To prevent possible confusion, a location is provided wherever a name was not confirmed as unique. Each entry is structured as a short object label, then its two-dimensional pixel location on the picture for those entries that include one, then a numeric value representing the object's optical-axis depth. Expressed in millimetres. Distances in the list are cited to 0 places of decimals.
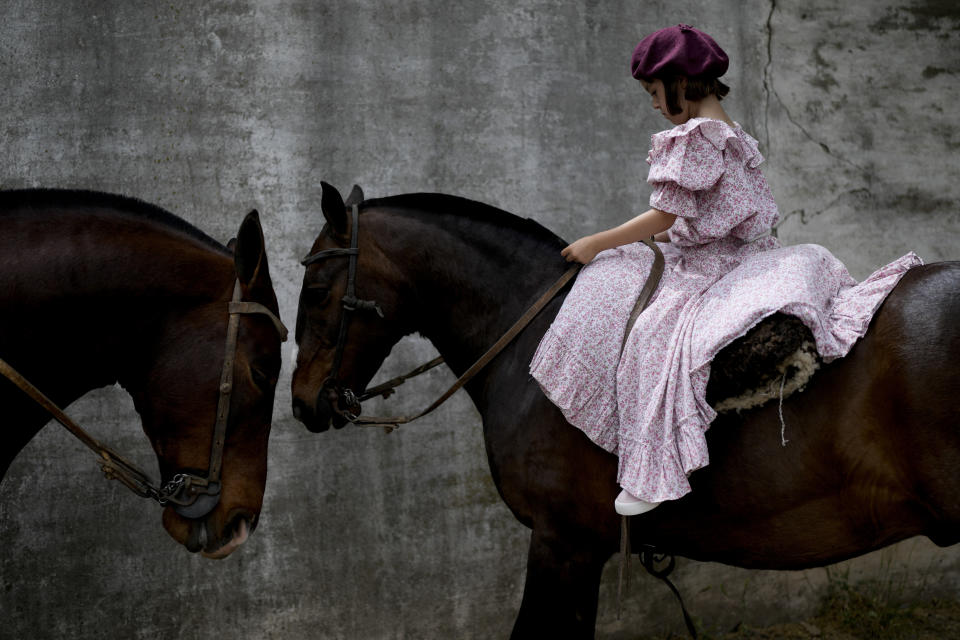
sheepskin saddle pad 1842
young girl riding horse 1882
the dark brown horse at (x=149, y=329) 1852
